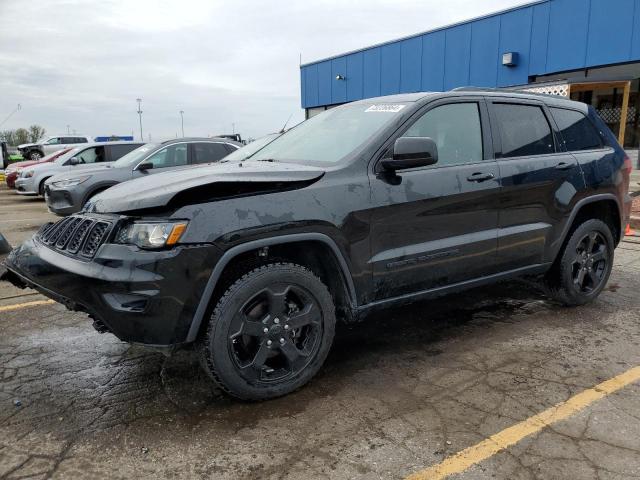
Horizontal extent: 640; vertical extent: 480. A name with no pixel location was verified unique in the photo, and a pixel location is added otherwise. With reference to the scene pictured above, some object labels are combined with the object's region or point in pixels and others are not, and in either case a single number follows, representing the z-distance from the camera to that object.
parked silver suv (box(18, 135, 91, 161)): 27.93
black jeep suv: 2.66
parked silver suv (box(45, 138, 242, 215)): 9.56
